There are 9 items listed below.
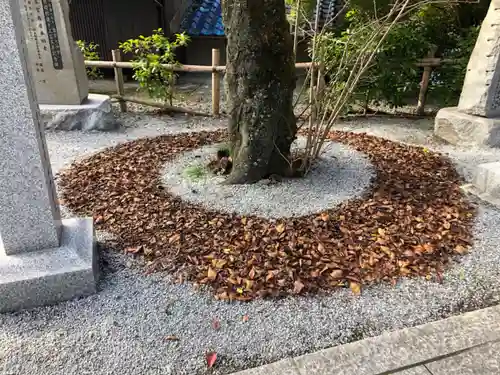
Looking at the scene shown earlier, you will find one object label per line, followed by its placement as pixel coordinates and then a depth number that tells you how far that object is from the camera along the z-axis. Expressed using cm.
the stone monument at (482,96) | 486
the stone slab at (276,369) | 198
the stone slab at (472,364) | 199
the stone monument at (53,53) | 556
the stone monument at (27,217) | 209
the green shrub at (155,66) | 678
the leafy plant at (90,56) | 718
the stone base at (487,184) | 371
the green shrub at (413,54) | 633
